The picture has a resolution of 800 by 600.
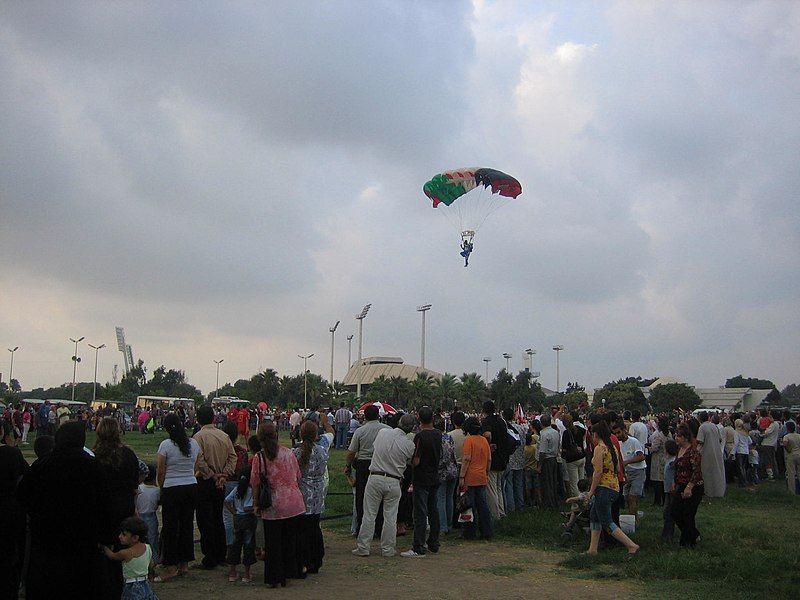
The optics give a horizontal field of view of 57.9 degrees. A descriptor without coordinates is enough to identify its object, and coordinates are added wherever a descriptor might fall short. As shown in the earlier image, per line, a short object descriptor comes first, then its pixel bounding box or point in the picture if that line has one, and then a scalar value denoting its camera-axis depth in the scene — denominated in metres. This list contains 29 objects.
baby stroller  10.59
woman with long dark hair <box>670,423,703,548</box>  9.69
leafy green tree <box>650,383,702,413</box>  86.42
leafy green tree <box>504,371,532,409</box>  79.46
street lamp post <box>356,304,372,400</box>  91.25
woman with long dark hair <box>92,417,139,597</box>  6.57
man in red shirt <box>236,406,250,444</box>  26.12
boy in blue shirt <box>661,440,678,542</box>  10.19
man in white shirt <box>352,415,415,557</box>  9.55
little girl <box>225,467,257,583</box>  8.04
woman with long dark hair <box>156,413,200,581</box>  7.86
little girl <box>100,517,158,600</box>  5.71
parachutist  33.21
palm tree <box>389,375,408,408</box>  73.44
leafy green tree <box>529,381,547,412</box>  81.34
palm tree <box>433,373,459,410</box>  78.73
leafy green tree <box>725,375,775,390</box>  136.84
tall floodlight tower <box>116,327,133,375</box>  158.00
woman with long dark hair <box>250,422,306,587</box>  7.83
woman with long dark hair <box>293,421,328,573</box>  8.51
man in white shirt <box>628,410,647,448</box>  15.30
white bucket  10.66
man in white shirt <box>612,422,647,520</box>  12.07
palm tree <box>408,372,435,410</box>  74.19
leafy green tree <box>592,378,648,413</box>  78.38
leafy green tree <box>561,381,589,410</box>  81.65
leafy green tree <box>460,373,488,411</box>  76.62
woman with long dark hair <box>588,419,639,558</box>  9.31
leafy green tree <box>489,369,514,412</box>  80.88
